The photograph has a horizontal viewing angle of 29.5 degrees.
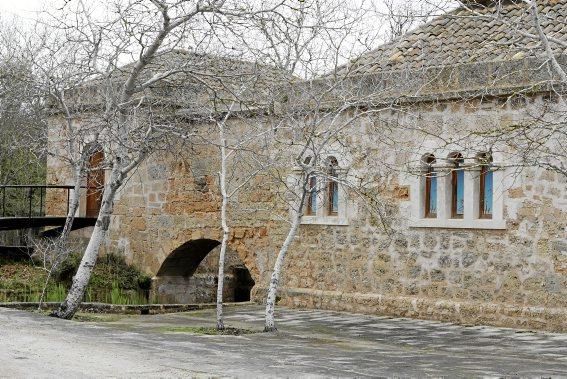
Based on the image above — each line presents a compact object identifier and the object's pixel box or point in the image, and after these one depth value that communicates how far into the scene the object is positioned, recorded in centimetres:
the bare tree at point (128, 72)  1397
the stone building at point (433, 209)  1530
